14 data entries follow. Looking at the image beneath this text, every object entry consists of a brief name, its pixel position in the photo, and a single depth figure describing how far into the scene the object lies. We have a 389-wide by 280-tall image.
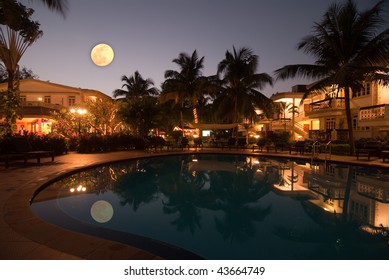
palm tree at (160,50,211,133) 29.20
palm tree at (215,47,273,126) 25.38
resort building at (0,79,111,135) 30.99
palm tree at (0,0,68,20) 11.70
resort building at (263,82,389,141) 20.92
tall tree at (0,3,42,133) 13.64
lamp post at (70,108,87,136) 20.52
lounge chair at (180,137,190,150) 23.33
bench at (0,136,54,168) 11.76
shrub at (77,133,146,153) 19.38
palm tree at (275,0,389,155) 15.28
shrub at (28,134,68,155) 15.93
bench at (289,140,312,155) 19.20
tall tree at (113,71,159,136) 24.30
